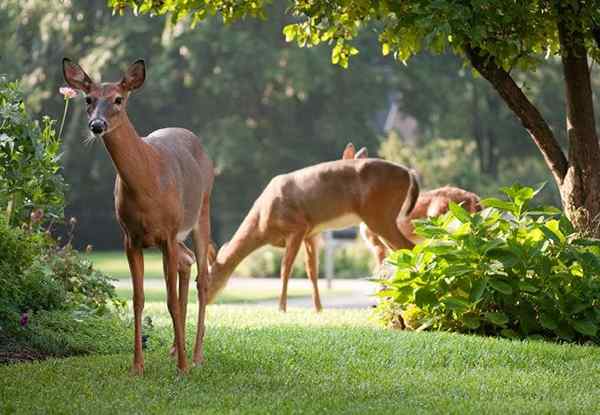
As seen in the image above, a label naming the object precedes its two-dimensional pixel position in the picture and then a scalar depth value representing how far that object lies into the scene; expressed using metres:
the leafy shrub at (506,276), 17.17
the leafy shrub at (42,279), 15.79
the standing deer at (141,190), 12.94
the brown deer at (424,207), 25.54
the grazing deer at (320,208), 23.55
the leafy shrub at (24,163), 15.50
